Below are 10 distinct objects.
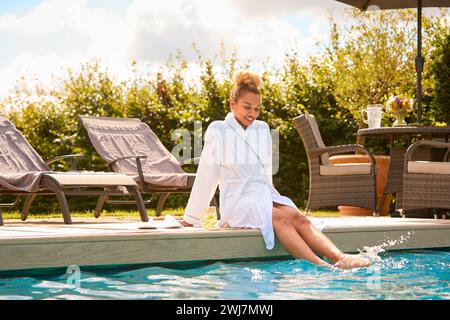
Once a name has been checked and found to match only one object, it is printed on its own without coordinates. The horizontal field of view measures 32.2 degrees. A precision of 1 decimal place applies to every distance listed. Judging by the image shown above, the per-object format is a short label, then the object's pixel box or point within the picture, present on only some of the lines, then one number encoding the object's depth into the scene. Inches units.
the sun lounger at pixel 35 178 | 239.6
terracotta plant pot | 323.9
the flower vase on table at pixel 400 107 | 306.2
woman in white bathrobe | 187.2
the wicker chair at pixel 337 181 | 287.3
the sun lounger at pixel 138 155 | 285.6
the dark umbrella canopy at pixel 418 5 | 319.0
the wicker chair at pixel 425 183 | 260.1
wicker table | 292.5
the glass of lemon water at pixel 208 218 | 194.2
